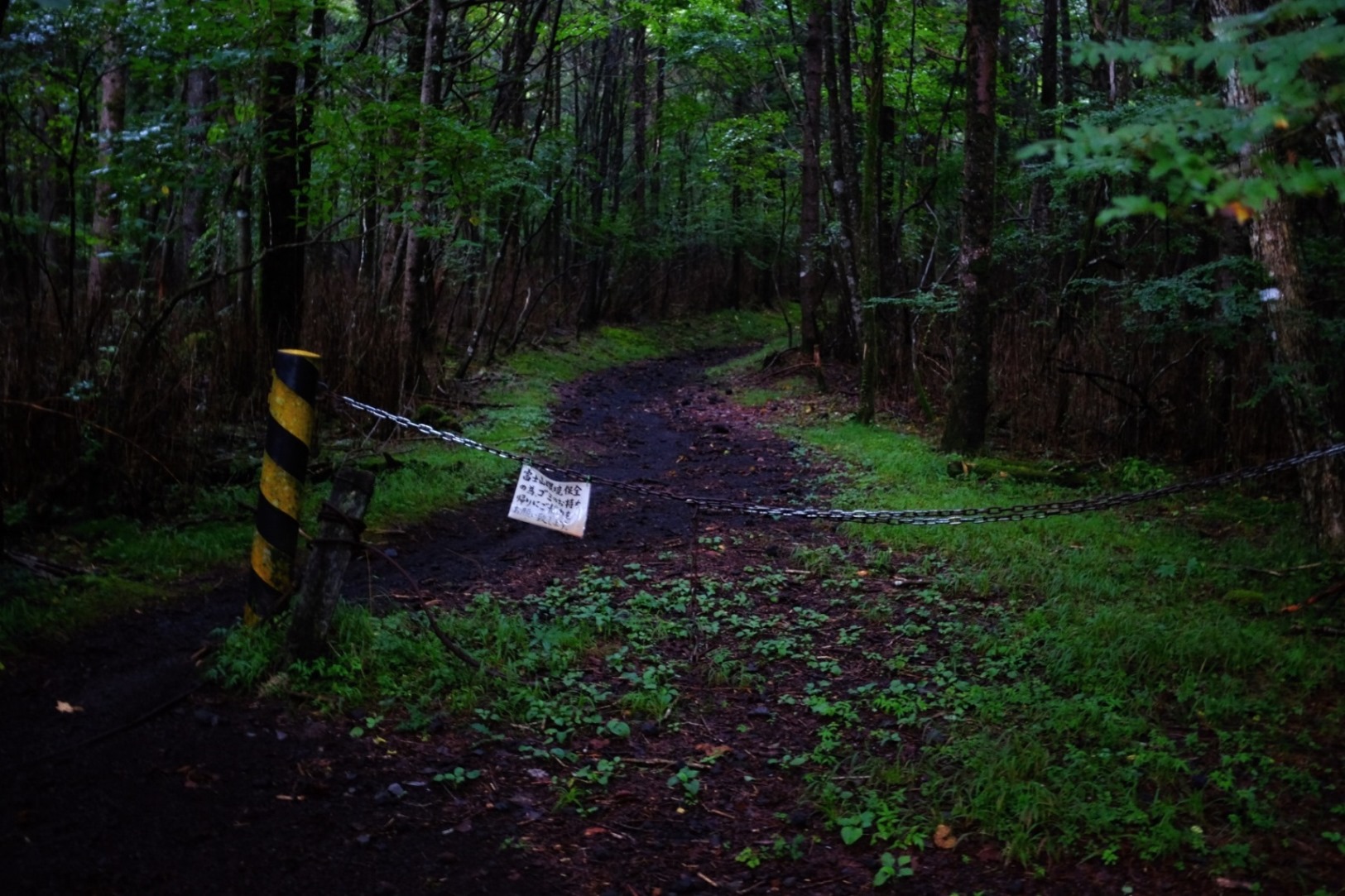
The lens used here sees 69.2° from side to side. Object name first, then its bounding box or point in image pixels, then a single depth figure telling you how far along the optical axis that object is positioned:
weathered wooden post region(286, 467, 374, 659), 4.26
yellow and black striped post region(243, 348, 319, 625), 4.46
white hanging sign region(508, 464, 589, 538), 4.76
